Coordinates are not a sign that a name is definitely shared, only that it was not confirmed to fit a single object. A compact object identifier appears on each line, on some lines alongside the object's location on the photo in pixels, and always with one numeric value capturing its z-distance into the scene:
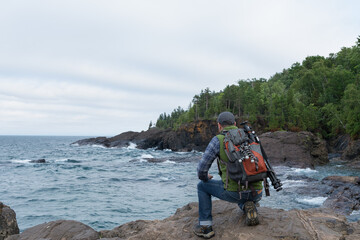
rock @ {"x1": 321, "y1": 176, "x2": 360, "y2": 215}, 13.87
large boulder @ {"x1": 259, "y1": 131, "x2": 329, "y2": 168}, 36.12
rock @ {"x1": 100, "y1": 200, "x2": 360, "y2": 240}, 4.94
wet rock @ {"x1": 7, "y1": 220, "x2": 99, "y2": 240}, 6.51
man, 4.93
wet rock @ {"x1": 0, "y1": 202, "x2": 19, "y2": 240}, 8.27
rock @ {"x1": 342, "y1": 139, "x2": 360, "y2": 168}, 39.44
